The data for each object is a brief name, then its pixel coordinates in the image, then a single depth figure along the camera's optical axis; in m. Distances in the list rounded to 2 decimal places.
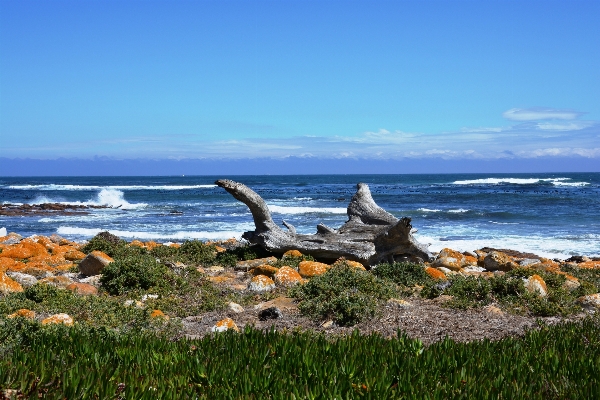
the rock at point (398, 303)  9.01
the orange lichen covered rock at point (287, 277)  11.17
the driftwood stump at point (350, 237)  13.87
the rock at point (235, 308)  9.25
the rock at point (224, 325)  7.62
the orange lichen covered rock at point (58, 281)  10.60
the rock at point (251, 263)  13.76
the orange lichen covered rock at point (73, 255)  14.69
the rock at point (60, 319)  7.53
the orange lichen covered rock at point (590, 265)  14.72
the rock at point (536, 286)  9.71
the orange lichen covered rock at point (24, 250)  15.52
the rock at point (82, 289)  10.29
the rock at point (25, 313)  8.06
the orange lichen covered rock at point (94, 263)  12.20
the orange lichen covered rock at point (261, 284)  10.99
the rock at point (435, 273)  11.75
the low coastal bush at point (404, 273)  11.28
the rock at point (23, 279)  11.03
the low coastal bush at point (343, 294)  8.27
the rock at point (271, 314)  8.62
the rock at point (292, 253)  14.29
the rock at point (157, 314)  8.45
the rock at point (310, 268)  12.25
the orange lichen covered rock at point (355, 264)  12.87
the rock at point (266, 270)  12.09
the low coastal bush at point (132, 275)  10.71
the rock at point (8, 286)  10.01
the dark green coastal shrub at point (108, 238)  16.23
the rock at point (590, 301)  9.04
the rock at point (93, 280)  11.45
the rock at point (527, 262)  16.19
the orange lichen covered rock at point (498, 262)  14.56
